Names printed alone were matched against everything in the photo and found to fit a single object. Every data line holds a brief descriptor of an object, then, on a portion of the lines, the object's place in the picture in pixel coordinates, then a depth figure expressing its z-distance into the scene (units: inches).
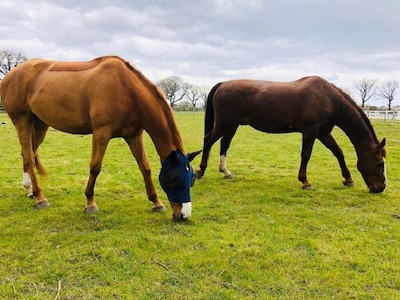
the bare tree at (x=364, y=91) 2918.3
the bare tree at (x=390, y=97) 2883.9
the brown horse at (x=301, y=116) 231.1
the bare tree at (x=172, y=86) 3228.6
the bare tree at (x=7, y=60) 2037.9
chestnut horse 169.0
